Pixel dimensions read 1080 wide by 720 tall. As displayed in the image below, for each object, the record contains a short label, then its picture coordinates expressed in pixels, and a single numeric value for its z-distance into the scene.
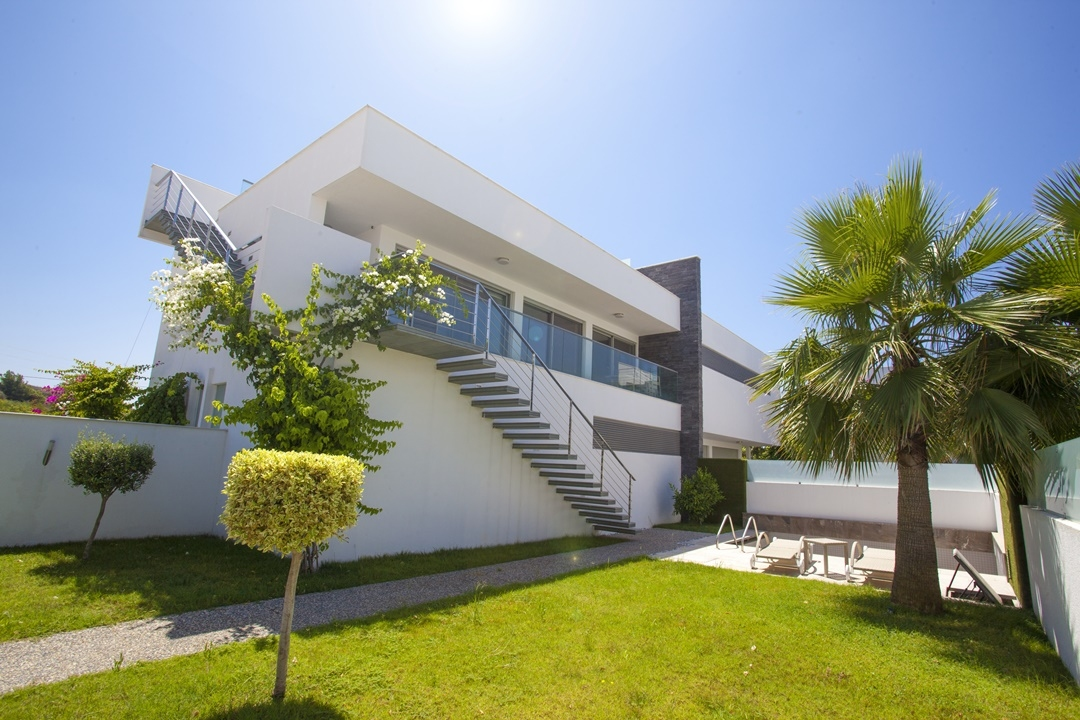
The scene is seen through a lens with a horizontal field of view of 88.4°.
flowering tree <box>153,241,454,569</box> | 7.19
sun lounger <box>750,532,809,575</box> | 9.53
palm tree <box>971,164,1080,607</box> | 5.46
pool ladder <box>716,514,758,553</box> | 12.11
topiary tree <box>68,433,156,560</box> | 7.28
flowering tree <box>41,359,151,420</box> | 10.54
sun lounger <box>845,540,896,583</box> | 8.44
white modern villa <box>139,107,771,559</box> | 9.20
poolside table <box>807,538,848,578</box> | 9.18
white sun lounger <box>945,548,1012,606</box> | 7.07
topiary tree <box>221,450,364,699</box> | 3.76
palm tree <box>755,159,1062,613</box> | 5.75
